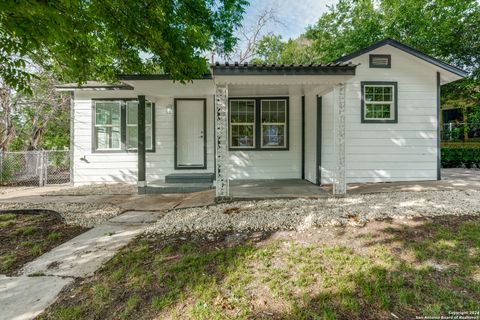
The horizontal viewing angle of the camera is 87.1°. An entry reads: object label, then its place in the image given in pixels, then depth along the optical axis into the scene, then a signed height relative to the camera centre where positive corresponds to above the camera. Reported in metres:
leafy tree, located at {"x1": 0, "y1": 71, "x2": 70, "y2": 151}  10.38 +2.08
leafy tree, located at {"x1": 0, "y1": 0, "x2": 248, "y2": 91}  3.28 +2.47
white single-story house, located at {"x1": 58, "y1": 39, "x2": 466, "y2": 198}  5.54 +1.11
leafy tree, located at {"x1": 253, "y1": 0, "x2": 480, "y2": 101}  11.94 +6.60
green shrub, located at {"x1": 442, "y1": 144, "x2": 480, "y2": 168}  10.70 +0.21
